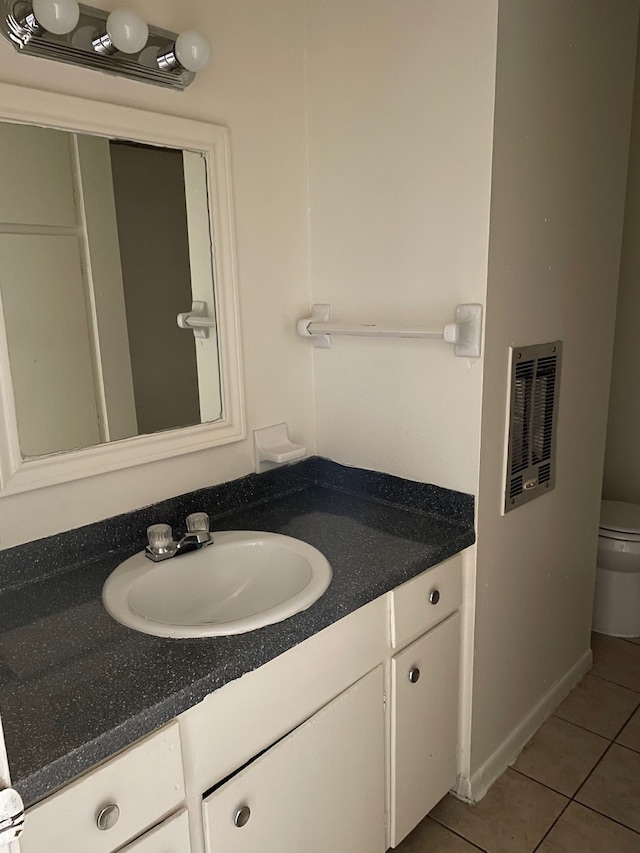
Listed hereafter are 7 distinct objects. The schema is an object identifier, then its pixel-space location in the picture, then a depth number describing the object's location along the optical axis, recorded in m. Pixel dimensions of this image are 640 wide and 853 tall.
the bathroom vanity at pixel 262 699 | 0.88
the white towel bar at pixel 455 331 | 1.41
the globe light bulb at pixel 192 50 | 1.27
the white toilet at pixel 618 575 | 2.32
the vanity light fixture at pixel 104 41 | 1.11
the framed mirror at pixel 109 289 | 1.22
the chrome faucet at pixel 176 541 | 1.32
